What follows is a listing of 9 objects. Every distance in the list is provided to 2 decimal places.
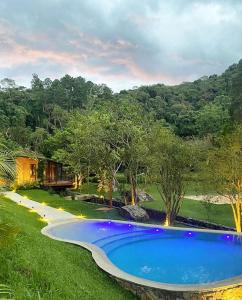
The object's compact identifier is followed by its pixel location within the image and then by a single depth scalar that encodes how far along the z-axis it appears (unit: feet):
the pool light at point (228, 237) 29.04
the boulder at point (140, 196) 49.71
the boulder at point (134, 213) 40.88
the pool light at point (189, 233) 30.88
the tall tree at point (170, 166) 35.09
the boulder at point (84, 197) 56.64
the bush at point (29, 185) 66.03
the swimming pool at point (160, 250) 22.69
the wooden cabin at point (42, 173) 71.07
